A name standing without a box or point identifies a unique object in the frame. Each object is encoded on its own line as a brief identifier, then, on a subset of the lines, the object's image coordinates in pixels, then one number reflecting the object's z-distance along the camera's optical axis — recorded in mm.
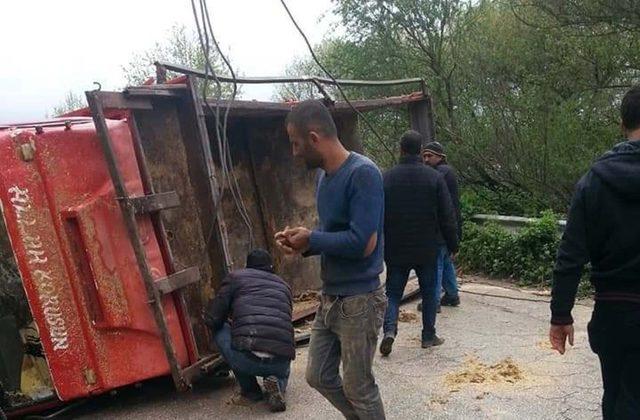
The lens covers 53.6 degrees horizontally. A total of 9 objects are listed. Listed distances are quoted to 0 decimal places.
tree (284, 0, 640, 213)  8227
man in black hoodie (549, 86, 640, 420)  2586
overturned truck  3930
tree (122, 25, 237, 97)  25891
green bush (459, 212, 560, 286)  7230
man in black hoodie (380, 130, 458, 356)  5062
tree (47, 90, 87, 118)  33500
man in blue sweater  2865
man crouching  4023
